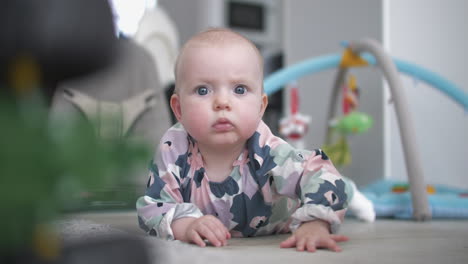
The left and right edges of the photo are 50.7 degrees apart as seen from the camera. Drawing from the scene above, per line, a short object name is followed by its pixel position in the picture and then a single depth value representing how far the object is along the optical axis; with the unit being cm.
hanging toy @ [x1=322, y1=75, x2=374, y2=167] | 216
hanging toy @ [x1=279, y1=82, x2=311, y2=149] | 226
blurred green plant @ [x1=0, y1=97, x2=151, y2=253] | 25
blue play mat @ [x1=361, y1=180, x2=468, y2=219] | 149
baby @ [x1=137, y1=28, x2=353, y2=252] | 89
